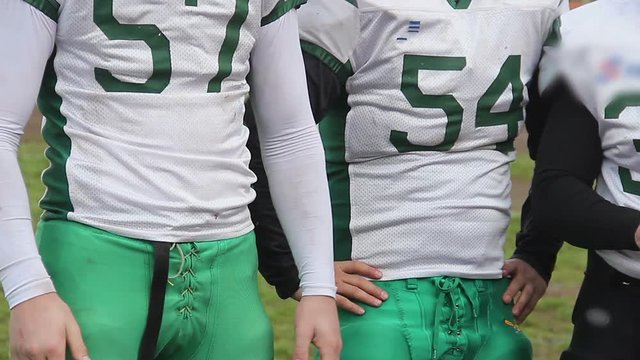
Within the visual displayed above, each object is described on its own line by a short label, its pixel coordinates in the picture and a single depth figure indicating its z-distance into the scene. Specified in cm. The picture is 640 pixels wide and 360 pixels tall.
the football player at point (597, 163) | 572
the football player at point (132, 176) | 444
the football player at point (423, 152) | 563
